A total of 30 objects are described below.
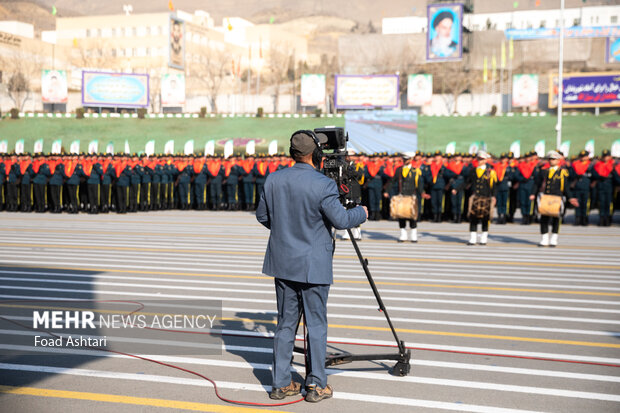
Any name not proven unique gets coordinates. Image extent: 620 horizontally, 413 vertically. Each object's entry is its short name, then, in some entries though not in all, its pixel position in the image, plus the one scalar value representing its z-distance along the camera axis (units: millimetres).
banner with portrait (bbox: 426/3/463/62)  82812
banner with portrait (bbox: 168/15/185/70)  103231
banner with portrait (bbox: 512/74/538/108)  76125
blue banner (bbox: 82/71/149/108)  72438
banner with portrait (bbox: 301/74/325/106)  79500
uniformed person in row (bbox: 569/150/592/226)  20078
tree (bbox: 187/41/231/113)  121250
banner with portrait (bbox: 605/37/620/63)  85750
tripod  5747
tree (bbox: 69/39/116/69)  124312
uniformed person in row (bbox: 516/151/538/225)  20641
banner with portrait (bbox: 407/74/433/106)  80062
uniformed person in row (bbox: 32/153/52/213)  23891
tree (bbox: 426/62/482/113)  92200
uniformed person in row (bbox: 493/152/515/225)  21016
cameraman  5180
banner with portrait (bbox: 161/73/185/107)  82000
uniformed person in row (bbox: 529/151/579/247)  15180
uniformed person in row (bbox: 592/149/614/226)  19922
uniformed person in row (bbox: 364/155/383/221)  21875
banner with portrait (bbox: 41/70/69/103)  81188
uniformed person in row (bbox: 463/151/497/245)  15448
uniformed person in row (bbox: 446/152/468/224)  21188
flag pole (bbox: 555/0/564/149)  34800
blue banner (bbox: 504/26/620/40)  101125
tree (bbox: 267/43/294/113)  127000
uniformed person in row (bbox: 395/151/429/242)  15859
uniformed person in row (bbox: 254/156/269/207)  25344
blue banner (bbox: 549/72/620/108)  67750
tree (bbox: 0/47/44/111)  92500
